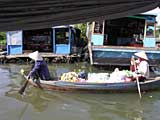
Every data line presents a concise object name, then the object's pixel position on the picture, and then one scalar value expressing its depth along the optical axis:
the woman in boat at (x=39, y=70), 7.02
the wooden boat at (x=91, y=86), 6.83
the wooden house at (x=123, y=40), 9.61
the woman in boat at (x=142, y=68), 7.00
